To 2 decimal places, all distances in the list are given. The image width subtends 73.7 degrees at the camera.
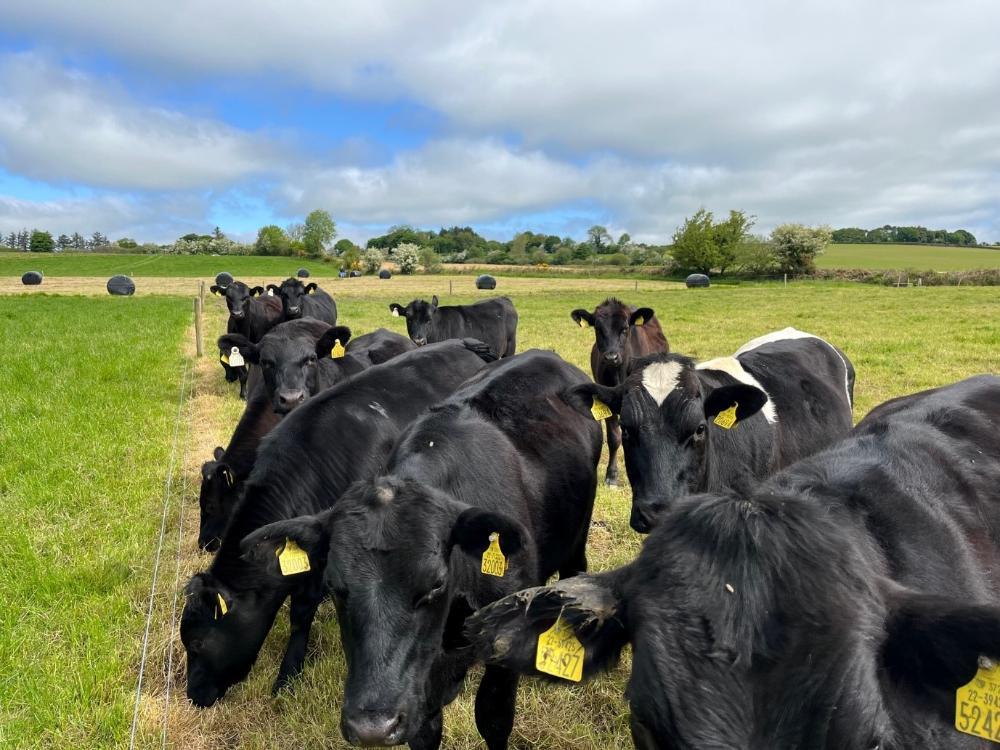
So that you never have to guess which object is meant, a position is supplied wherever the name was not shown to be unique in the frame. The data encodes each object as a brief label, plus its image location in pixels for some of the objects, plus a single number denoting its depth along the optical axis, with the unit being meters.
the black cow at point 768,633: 1.55
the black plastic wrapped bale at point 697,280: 53.47
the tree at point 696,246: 64.50
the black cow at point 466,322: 14.51
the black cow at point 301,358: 7.64
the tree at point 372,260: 81.25
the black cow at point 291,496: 4.12
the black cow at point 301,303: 15.27
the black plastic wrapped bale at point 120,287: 40.22
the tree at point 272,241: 100.62
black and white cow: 4.36
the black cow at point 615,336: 9.56
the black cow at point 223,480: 5.59
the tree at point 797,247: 56.12
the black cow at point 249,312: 15.13
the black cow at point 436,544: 2.72
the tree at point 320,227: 117.88
